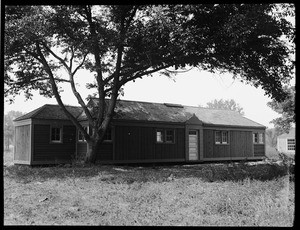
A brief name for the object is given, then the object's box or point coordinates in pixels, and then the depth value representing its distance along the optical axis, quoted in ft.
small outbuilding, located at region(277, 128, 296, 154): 145.18
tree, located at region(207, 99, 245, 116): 306.04
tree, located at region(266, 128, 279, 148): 226.28
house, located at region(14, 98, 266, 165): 65.41
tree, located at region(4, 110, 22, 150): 166.40
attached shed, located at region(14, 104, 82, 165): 63.98
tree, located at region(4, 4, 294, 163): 44.42
